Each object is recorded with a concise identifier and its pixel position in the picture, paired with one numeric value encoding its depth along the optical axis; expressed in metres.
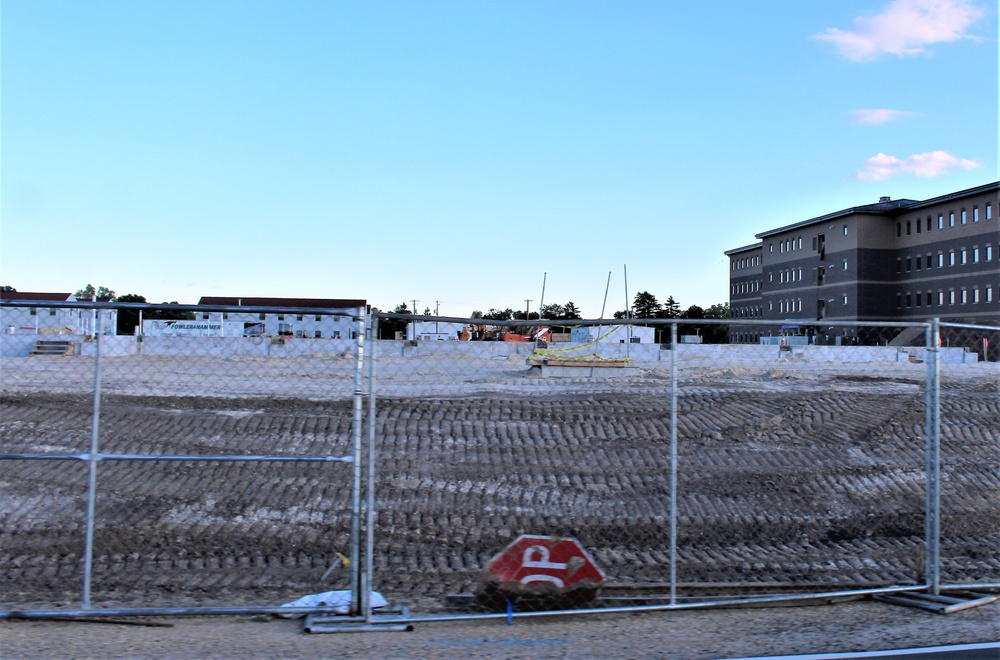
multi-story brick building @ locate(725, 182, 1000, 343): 58.78
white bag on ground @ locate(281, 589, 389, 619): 6.35
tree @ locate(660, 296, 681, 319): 111.06
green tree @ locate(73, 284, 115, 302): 67.79
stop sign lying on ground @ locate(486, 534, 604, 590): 6.50
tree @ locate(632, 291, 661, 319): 106.50
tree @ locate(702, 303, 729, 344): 115.97
